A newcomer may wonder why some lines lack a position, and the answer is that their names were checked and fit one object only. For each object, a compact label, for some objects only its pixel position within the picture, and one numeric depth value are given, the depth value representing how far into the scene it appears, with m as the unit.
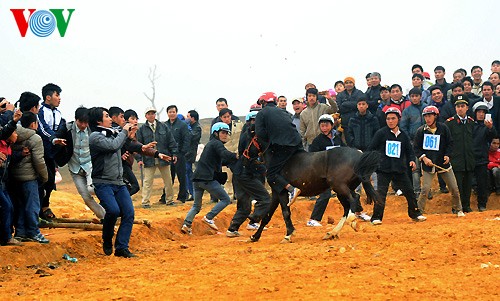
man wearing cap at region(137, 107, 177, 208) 18.31
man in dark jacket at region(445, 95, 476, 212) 15.49
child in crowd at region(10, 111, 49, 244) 10.94
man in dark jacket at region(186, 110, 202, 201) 19.64
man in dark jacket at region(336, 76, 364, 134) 17.78
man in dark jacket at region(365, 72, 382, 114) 17.77
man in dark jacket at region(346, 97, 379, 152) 16.58
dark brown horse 11.65
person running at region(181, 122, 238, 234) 13.77
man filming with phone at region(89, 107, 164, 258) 10.55
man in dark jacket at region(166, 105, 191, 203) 19.27
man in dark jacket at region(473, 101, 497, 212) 15.86
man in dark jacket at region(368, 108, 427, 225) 14.07
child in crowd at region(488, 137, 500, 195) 16.52
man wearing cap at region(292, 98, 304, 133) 18.48
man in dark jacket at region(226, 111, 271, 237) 13.37
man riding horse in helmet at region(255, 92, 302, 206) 11.90
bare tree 44.77
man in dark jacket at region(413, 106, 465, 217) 14.72
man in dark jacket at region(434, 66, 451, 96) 18.25
